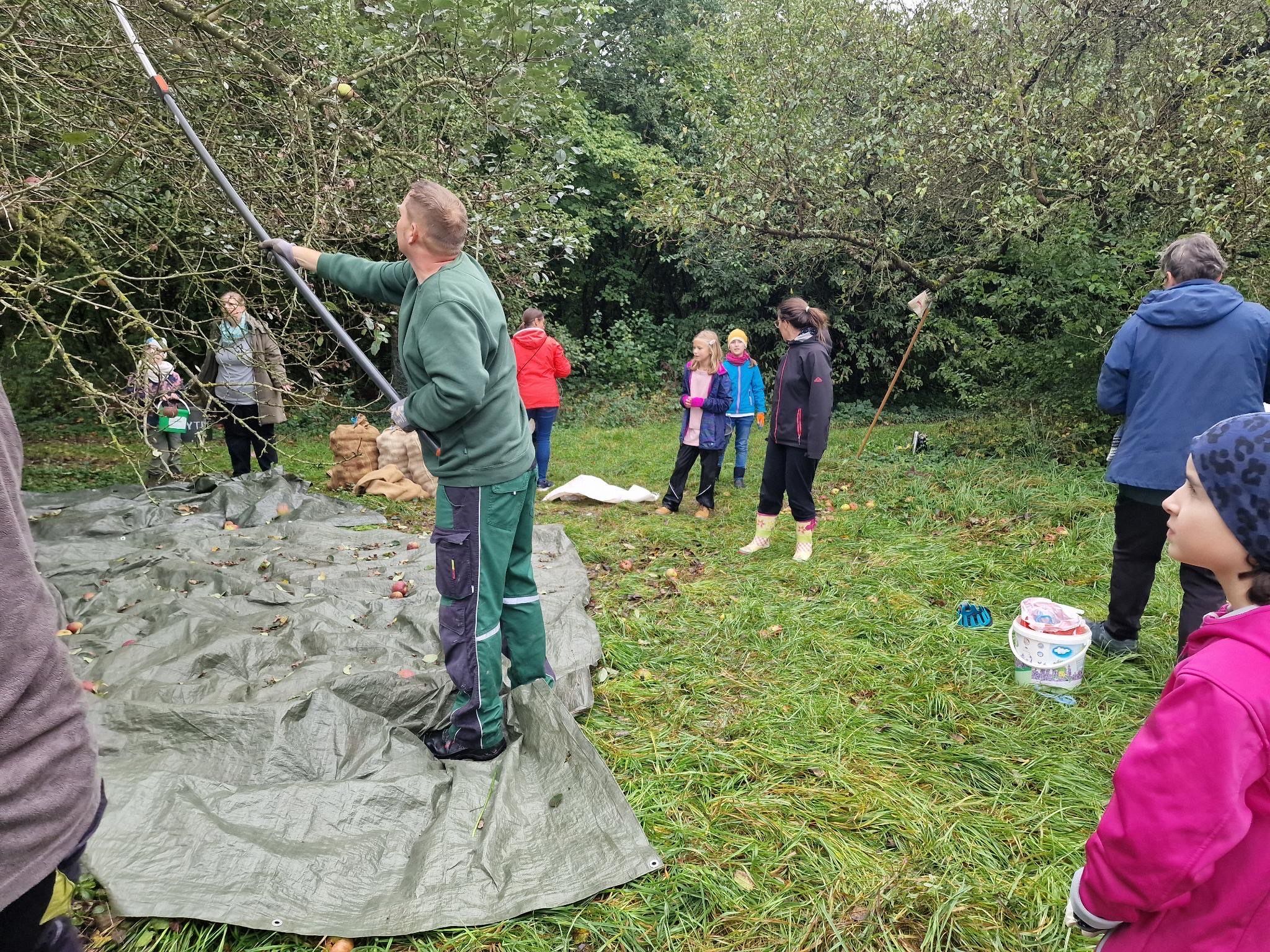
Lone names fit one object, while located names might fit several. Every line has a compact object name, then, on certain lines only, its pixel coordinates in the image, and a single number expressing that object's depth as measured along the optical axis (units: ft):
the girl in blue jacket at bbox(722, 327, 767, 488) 27.94
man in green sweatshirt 8.85
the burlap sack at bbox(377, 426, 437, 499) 26.94
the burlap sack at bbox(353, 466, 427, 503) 25.29
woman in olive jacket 19.16
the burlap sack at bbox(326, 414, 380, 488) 26.68
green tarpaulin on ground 7.74
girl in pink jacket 3.93
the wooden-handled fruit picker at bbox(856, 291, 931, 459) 31.34
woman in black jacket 18.21
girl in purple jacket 24.25
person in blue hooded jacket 11.26
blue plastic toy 14.48
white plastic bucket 11.97
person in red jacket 26.58
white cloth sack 25.62
